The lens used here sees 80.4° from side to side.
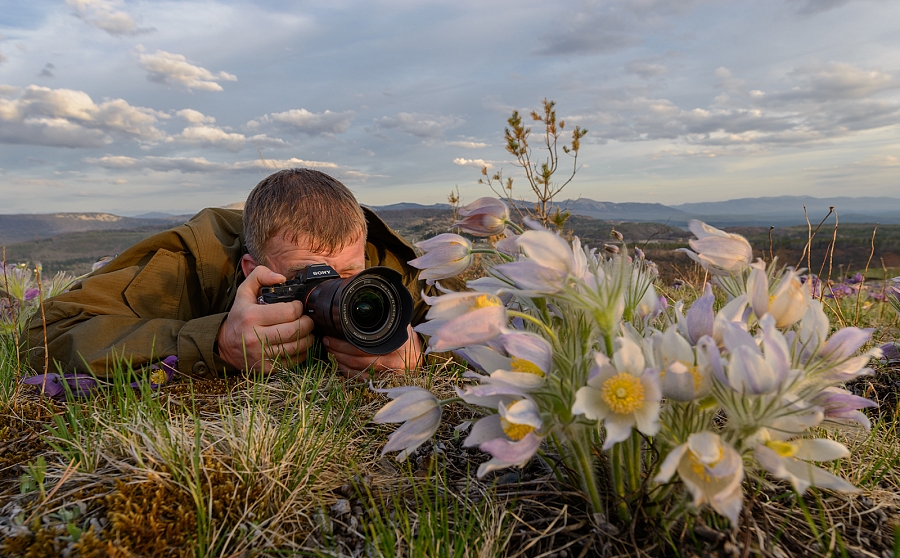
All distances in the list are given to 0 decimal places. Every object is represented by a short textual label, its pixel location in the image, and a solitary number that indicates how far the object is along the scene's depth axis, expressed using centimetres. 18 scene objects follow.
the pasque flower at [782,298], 28
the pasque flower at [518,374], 27
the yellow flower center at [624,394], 25
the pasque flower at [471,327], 28
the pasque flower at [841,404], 28
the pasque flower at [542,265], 26
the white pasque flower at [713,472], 23
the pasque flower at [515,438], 26
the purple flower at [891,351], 63
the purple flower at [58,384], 56
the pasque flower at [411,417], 32
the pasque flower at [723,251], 32
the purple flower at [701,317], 30
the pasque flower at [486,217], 40
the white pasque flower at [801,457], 24
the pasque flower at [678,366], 25
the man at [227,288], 61
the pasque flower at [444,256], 37
